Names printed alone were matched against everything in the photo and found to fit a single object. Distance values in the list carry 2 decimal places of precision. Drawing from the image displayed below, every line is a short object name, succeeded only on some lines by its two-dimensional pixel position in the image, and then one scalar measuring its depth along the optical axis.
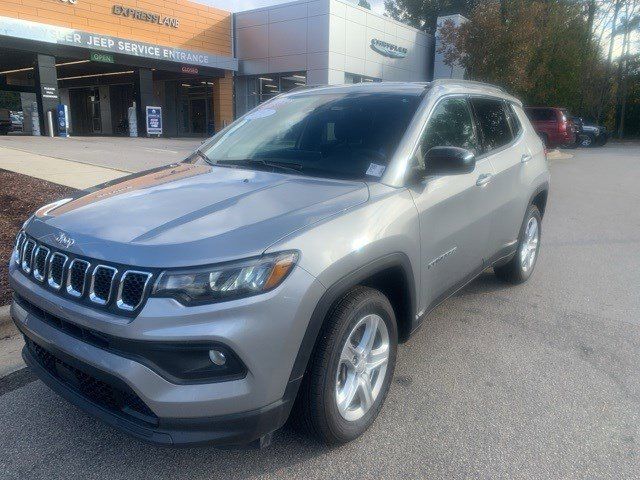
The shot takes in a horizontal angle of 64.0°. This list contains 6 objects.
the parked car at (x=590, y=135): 28.47
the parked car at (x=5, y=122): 29.67
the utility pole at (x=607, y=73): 38.12
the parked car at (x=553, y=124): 21.91
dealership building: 23.75
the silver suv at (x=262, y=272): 1.97
